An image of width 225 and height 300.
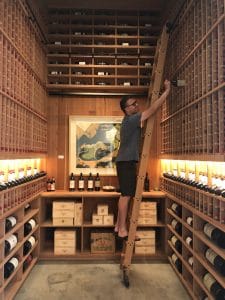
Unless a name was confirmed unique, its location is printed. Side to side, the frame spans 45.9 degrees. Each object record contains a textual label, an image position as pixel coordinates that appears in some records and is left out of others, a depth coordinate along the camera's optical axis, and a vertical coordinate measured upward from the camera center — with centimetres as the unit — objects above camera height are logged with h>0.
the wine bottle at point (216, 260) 202 -83
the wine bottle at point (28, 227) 312 -86
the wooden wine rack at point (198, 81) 204 +68
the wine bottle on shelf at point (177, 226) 314 -85
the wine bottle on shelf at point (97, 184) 400 -44
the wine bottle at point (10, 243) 242 -82
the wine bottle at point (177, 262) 308 -127
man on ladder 290 -7
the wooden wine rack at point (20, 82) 239 +79
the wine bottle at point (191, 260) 261 -105
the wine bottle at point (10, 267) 245 -106
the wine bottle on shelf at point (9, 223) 248 -65
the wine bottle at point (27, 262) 310 -128
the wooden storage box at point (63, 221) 363 -90
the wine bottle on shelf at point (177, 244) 312 -106
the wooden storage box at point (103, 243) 366 -122
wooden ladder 286 -11
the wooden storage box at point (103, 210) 368 -76
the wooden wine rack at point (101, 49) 393 +159
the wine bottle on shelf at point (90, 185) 396 -45
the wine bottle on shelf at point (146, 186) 398 -46
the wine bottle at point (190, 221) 268 -67
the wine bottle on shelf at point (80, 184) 396 -44
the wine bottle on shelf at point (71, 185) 396 -45
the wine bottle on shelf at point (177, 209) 316 -65
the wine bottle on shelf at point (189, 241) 267 -88
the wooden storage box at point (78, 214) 363 -81
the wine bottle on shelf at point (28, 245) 307 -106
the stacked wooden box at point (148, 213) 363 -80
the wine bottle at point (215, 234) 205 -64
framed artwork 414 +16
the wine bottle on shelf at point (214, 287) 201 -104
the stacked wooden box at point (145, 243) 361 -120
